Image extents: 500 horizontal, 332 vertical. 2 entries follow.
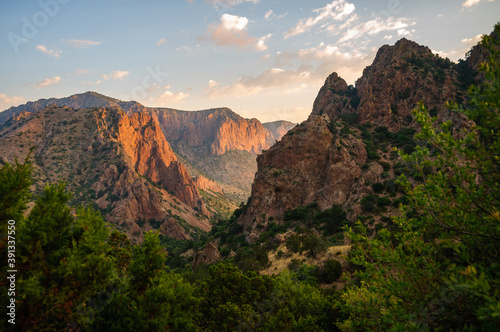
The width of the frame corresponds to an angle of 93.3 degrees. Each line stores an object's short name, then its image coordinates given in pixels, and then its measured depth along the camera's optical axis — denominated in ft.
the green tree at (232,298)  52.13
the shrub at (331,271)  93.45
